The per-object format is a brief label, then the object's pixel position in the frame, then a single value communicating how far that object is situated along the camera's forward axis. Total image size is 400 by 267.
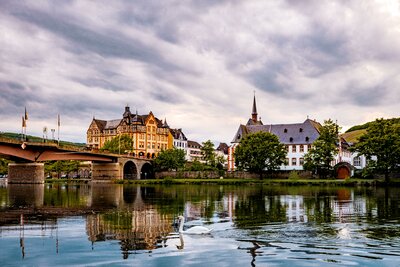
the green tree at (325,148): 105.56
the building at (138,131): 180.88
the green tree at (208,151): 149.88
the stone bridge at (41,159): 79.31
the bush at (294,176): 106.75
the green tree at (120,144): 148.38
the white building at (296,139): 137.89
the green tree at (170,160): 138.62
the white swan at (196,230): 21.25
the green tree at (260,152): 111.25
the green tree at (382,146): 85.38
